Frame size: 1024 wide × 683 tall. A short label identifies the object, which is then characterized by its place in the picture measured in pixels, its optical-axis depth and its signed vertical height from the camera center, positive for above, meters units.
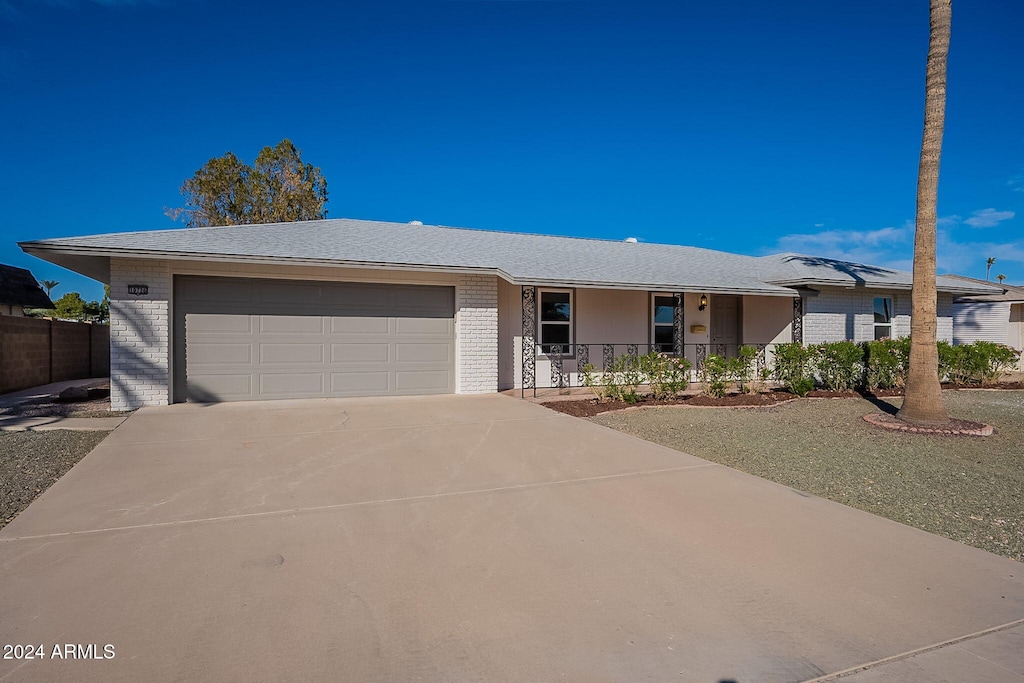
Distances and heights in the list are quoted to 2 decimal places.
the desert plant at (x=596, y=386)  11.31 -0.87
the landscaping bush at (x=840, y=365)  12.66 -0.47
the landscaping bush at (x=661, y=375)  11.27 -0.61
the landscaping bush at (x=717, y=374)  11.73 -0.63
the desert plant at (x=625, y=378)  11.19 -0.69
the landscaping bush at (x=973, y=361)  14.02 -0.43
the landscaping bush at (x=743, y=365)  11.91 -0.46
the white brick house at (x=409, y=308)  10.16 +0.79
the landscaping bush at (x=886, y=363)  12.75 -0.43
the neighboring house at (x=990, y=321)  21.28 +0.84
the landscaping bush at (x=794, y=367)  12.46 -0.51
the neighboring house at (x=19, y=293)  23.58 +2.15
